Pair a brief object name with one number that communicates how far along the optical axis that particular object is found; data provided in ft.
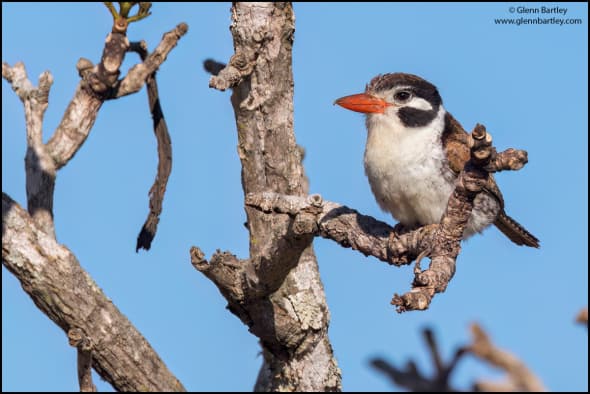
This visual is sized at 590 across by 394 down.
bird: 31.12
